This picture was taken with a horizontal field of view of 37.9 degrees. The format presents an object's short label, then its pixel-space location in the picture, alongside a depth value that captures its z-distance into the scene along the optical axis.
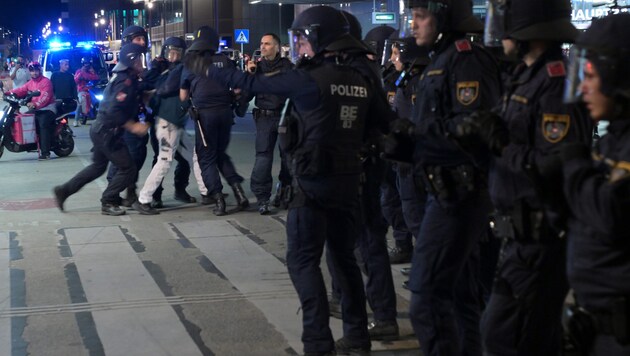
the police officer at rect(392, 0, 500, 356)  4.55
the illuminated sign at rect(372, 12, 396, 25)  30.43
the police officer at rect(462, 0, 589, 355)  3.84
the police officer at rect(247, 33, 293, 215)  10.79
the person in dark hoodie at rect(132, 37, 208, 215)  10.74
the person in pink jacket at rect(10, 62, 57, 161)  16.31
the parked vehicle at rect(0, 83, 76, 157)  16.31
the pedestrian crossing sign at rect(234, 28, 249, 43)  34.75
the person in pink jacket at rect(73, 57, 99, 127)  24.17
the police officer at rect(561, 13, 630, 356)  3.11
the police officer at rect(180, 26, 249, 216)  10.65
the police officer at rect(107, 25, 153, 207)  11.00
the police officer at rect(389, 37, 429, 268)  5.99
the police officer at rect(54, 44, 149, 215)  10.45
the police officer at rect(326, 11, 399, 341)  5.94
